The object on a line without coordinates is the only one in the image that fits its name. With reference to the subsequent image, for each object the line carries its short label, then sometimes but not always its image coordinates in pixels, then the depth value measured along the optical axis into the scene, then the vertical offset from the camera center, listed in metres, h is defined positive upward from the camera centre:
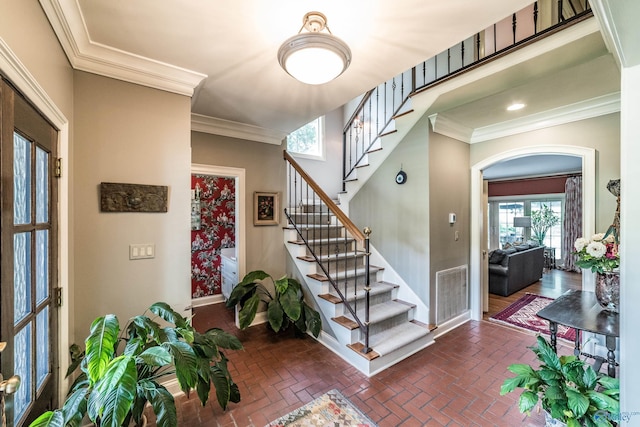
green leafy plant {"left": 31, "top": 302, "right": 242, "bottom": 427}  1.09 -0.80
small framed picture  3.46 +0.05
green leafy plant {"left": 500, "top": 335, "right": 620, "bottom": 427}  1.41 -1.03
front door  1.03 -0.21
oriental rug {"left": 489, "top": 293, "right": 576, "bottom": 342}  3.25 -1.49
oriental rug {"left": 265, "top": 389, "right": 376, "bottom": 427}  1.81 -1.46
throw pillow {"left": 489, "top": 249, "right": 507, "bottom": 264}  4.88 -0.85
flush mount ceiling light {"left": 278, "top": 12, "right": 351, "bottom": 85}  1.42 +0.89
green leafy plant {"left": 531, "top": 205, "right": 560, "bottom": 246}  7.55 -0.29
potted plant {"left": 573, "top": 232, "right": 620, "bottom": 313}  1.89 -0.40
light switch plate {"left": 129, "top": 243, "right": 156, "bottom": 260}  1.99 -0.30
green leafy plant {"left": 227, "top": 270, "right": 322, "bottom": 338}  2.80 -1.04
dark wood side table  1.73 -0.77
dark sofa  4.70 -1.09
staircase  2.54 -1.08
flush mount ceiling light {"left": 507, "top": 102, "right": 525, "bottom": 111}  2.83 +1.16
